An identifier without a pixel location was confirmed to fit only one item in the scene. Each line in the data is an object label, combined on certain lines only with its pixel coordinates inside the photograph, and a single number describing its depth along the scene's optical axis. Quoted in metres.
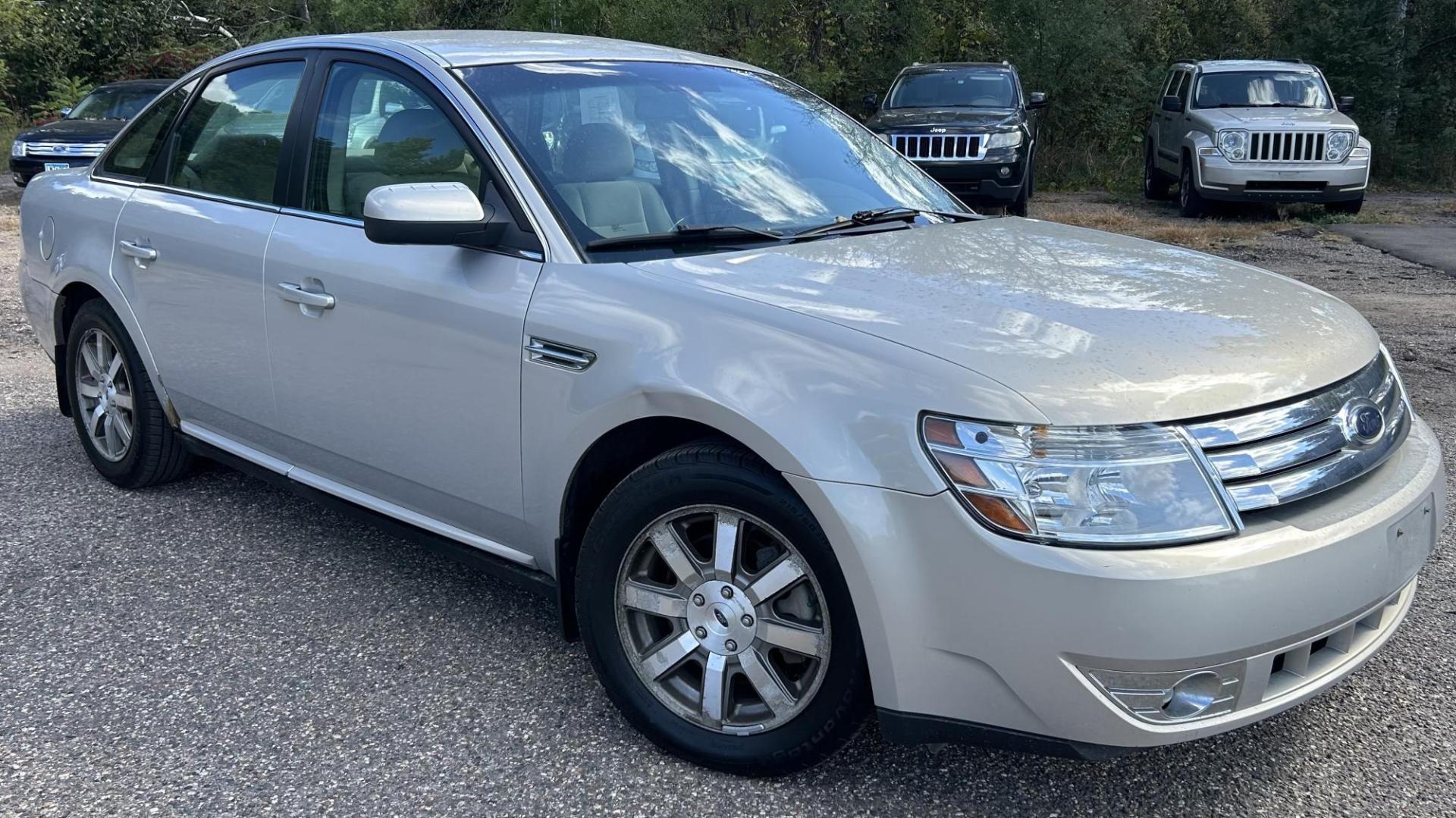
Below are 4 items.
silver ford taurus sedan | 2.27
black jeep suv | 13.31
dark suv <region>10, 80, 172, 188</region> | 15.41
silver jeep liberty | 13.62
